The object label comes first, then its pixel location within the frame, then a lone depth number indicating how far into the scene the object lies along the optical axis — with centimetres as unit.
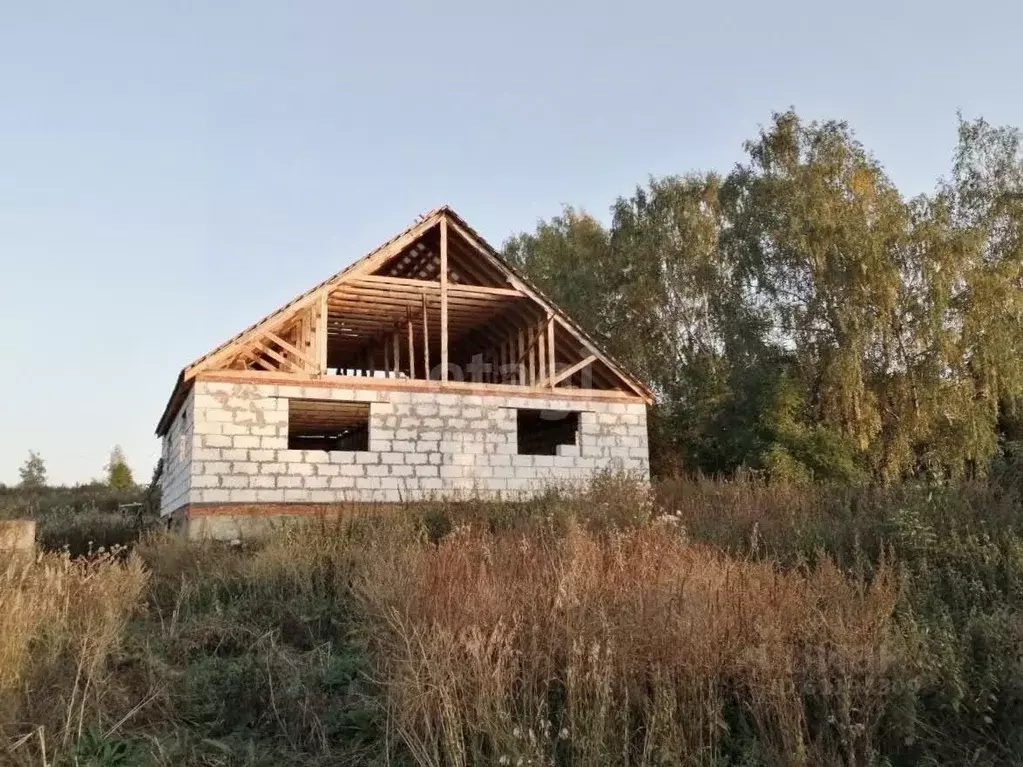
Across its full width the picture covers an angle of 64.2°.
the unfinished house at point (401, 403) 1374
